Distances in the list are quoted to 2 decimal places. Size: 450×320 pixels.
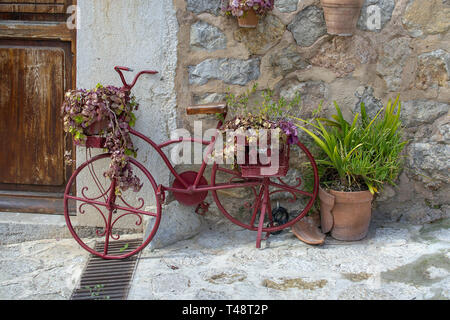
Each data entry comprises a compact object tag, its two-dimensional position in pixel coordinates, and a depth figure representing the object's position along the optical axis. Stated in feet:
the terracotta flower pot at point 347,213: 10.85
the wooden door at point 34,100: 11.54
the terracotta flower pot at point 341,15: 10.59
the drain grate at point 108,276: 9.44
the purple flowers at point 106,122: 9.96
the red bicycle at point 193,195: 10.79
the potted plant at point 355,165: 10.77
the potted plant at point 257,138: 10.11
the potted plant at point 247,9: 10.49
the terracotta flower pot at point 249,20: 10.68
